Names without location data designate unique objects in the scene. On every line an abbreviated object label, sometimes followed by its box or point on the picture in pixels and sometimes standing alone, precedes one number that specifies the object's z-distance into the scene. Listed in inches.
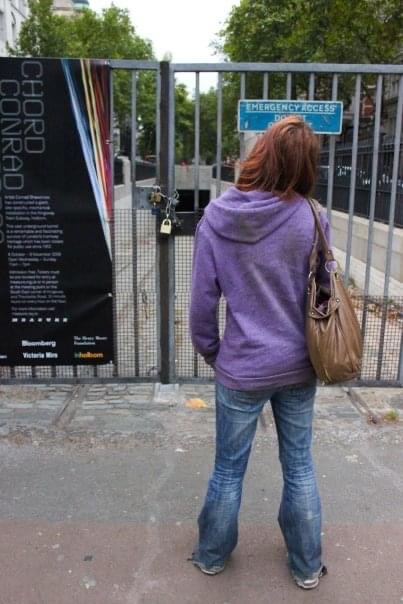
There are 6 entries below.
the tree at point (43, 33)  1175.0
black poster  151.2
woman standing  84.1
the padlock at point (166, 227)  159.8
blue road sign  150.3
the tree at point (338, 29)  394.6
